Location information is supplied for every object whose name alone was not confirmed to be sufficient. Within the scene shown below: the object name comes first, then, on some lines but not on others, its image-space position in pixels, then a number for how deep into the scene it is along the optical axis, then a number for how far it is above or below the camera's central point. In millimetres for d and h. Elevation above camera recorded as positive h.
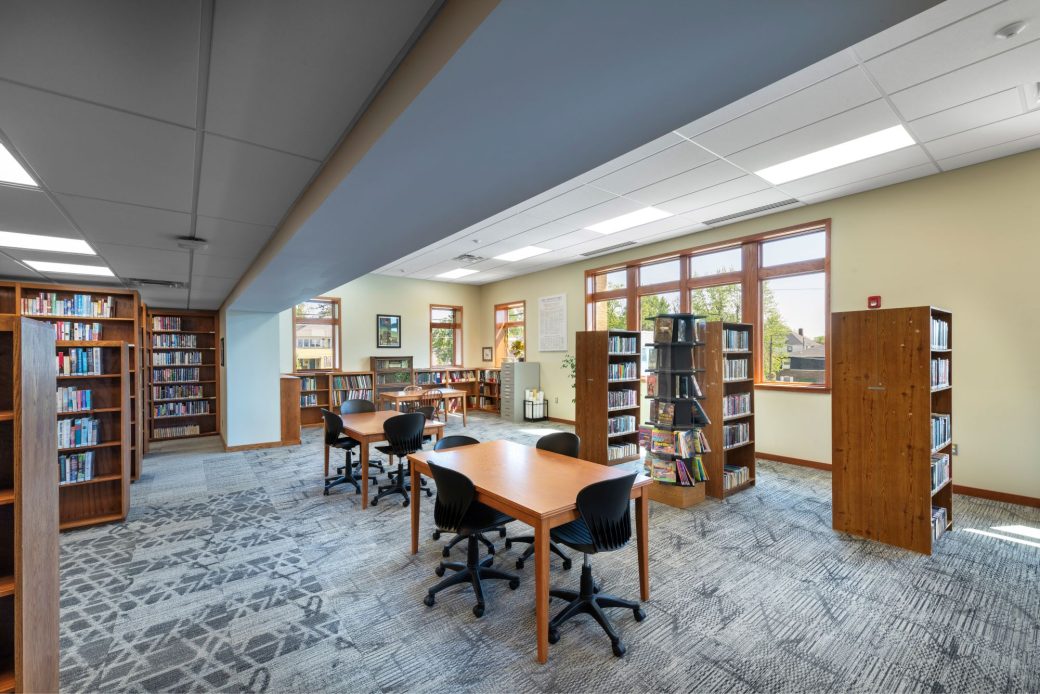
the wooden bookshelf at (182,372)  7684 -461
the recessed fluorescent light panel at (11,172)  2154 +956
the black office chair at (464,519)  2596 -1096
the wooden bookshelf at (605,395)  5398 -644
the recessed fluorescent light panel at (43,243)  3576 +925
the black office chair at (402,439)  4398 -955
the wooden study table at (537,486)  2180 -856
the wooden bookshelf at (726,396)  4496 -593
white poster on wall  8989 +458
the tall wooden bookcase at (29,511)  1240 -510
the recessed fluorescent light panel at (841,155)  3719 +1745
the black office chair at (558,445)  3367 -831
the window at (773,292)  5457 +722
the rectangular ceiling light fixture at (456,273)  9398 +1621
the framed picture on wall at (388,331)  9742 +356
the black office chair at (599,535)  2270 -1070
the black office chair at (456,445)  3295 -854
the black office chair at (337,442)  4807 -1095
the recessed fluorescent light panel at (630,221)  5539 +1676
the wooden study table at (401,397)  7680 -911
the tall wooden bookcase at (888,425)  3230 -656
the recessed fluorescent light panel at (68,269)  4707 +925
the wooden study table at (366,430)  4246 -871
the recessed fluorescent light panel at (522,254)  7534 +1653
